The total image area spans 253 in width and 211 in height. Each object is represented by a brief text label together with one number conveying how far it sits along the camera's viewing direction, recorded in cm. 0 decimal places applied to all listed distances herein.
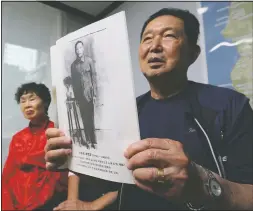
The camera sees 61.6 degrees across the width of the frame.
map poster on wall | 95
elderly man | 37
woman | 128
